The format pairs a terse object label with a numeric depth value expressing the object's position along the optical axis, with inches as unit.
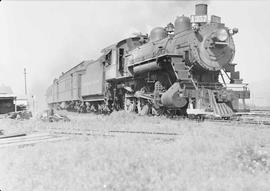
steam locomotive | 450.3
